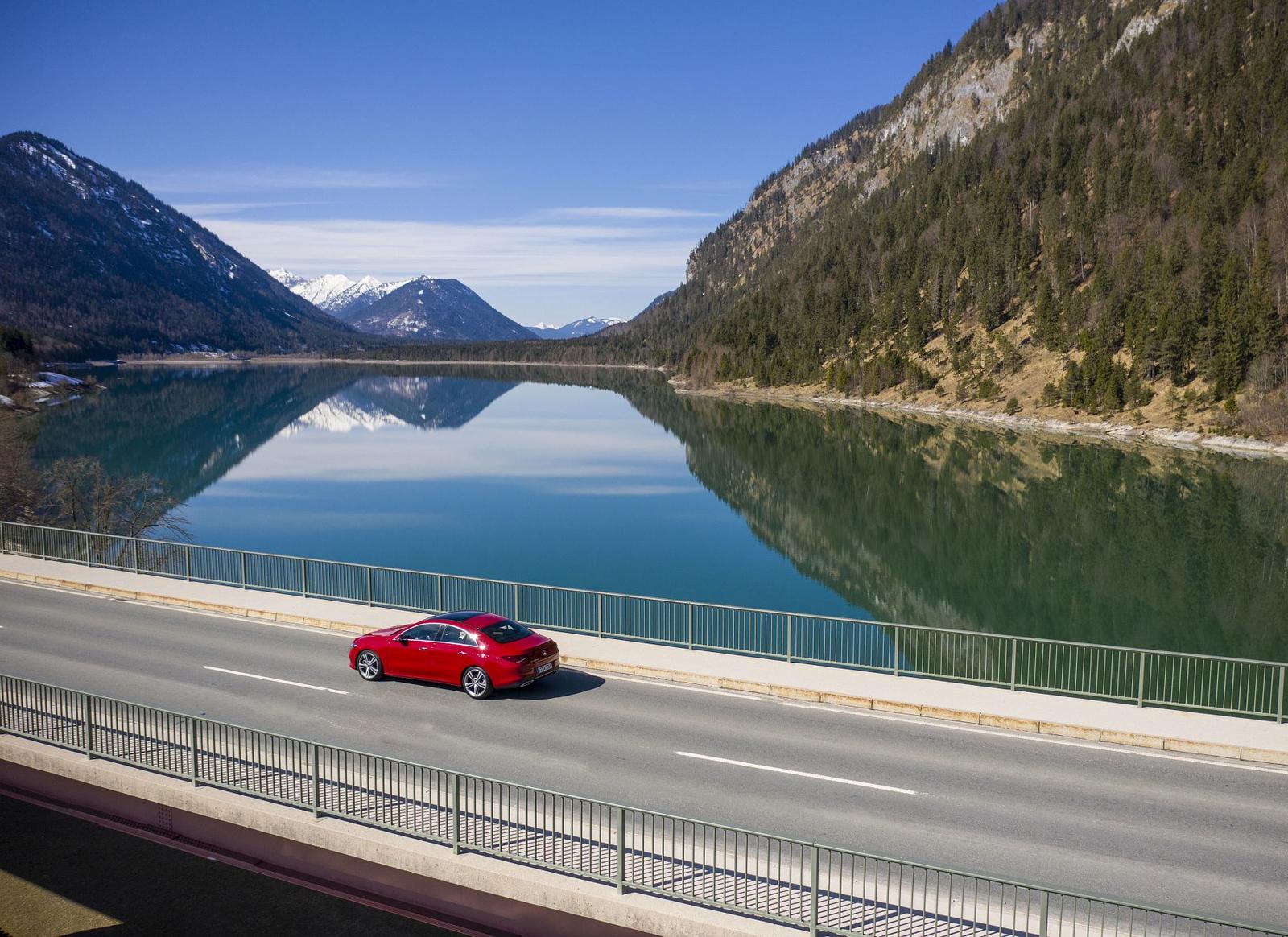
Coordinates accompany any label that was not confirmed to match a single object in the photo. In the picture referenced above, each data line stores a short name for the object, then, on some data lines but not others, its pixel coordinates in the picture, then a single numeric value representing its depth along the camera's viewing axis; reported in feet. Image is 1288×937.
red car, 65.92
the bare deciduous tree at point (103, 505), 163.94
